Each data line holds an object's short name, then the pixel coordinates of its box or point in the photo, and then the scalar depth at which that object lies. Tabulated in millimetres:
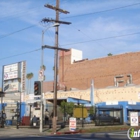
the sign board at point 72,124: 25984
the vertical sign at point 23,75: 37719
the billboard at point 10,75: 38500
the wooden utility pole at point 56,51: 26475
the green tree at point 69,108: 44975
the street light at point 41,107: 25989
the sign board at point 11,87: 37844
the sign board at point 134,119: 26178
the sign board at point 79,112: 31141
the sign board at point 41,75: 26739
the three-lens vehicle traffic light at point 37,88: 26359
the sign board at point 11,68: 38638
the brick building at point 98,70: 71188
